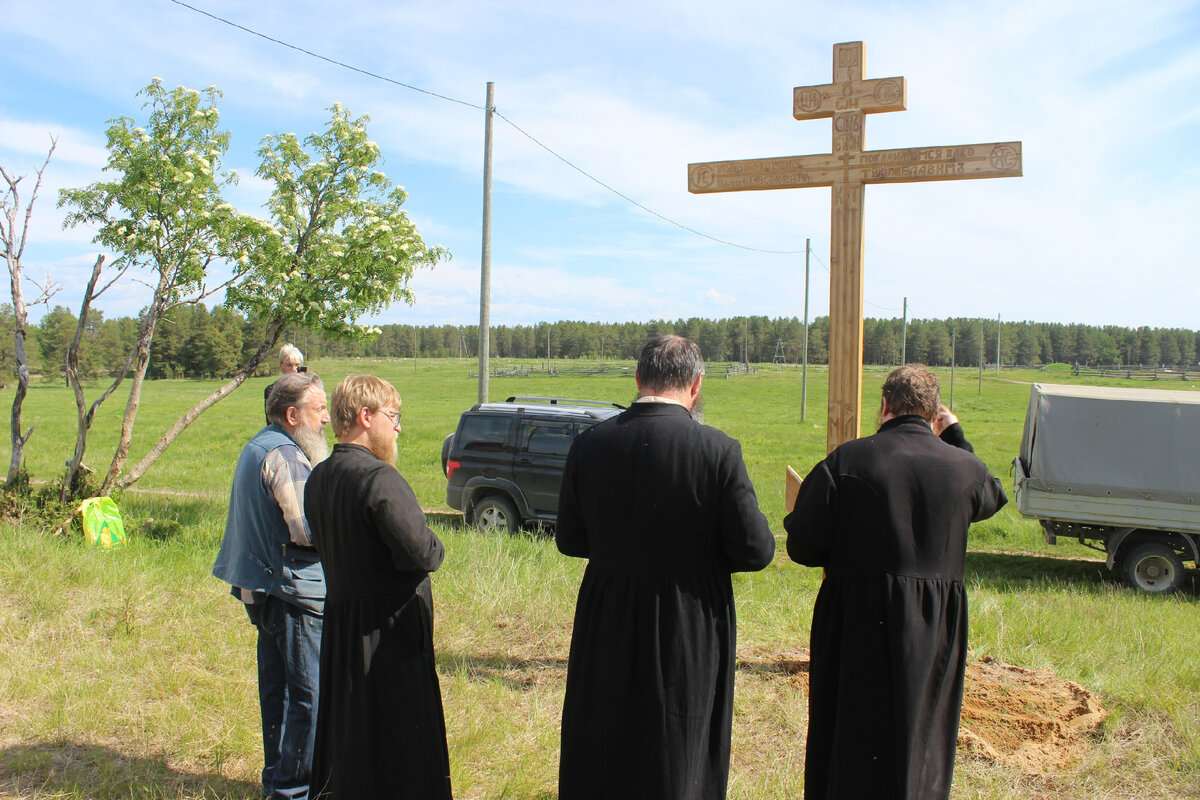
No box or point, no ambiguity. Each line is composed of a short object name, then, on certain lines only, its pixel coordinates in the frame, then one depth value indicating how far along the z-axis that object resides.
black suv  10.59
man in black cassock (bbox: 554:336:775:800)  2.58
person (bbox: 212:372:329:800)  3.17
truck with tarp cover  9.09
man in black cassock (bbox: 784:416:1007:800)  2.79
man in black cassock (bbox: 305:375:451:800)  2.76
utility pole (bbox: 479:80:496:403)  12.03
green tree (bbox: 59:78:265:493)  8.35
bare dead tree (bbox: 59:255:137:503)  8.16
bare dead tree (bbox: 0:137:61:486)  7.79
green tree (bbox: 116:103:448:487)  9.18
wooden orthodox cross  4.47
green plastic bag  7.82
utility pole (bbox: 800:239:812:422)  30.02
